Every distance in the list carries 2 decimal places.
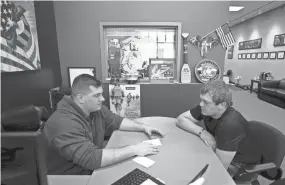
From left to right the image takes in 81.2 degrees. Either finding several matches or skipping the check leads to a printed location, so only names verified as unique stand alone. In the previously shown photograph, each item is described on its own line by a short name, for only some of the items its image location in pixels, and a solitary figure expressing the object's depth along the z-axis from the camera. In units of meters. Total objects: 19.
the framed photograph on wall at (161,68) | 2.67
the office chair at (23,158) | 0.40
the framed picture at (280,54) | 5.05
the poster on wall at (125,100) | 2.65
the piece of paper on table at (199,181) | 0.84
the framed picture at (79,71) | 2.72
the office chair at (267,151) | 1.12
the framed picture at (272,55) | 5.46
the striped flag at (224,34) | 2.51
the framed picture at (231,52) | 9.03
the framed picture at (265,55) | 5.87
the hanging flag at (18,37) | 1.52
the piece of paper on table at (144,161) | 1.04
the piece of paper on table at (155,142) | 1.29
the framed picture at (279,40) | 5.04
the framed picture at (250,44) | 6.54
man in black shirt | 1.19
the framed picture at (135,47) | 2.65
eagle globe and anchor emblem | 2.65
